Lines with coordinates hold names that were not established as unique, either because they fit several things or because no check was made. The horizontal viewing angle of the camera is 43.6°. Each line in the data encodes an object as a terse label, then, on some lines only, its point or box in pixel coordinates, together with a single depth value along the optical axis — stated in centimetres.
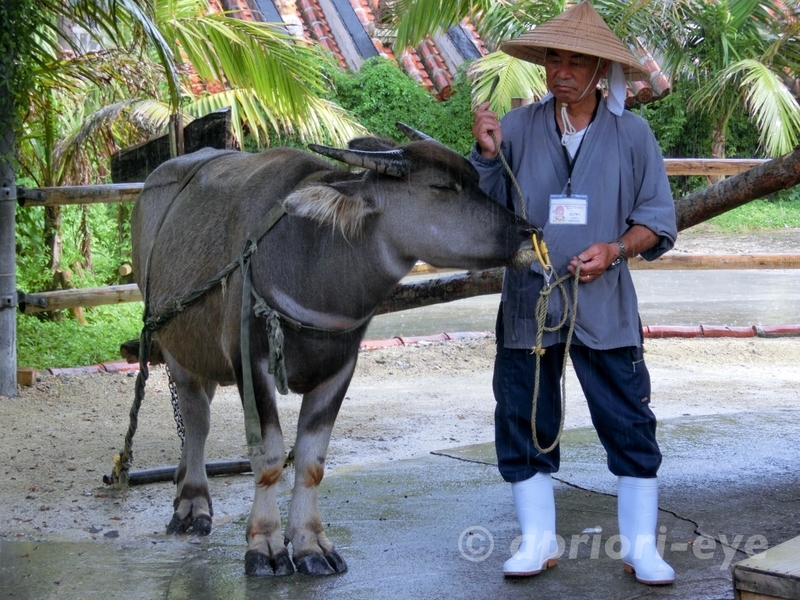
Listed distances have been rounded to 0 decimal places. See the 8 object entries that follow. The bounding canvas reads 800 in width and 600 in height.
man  362
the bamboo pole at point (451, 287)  562
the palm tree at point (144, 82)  710
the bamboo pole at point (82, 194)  721
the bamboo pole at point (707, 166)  866
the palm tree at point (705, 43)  1018
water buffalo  369
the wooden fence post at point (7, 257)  690
